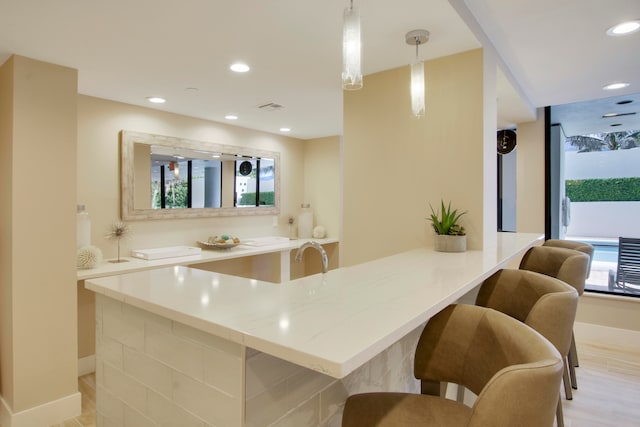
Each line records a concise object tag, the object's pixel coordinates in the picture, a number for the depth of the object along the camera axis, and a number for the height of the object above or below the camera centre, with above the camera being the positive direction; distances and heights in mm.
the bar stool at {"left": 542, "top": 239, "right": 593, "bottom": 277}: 2713 -268
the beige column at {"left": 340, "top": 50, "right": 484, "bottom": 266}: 2180 +357
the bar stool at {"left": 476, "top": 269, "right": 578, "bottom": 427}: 1183 -345
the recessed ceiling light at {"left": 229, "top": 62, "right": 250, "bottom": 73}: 2404 +961
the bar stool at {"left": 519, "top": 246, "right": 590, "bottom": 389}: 2064 -329
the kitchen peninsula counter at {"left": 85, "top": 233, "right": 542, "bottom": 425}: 771 -257
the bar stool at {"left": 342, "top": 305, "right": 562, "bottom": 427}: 709 -402
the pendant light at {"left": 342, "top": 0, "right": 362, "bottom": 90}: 1239 +557
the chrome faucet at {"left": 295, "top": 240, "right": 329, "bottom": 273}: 1583 -176
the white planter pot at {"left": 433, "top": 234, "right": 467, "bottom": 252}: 2072 -177
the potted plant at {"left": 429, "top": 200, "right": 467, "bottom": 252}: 2076 -123
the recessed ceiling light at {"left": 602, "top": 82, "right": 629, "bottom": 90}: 3229 +1104
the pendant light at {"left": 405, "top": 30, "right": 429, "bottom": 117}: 1816 +609
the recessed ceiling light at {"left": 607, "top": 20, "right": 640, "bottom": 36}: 2099 +1063
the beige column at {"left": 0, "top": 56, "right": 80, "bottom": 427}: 2176 -182
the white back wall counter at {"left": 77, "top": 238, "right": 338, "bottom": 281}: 2686 -408
